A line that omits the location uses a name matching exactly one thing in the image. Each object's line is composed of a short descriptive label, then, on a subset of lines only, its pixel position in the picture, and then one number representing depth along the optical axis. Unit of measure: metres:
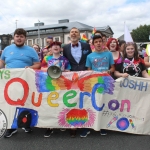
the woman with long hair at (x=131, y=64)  3.00
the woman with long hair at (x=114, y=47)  3.53
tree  54.24
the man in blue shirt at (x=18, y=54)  2.98
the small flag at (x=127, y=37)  4.17
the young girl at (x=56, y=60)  3.03
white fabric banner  2.90
